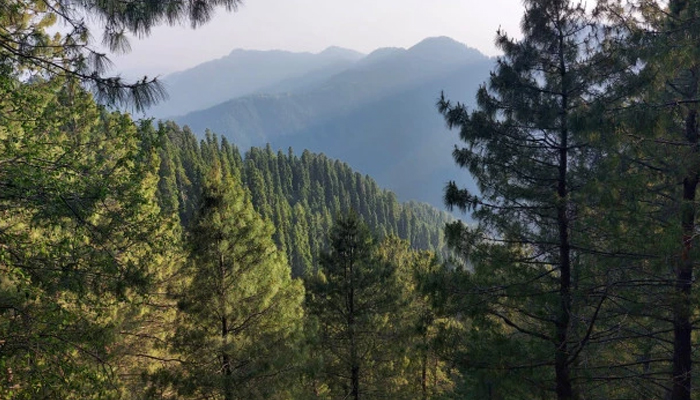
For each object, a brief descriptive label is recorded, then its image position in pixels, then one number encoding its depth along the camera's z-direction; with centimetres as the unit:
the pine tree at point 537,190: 635
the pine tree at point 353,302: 1182
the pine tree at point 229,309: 834
